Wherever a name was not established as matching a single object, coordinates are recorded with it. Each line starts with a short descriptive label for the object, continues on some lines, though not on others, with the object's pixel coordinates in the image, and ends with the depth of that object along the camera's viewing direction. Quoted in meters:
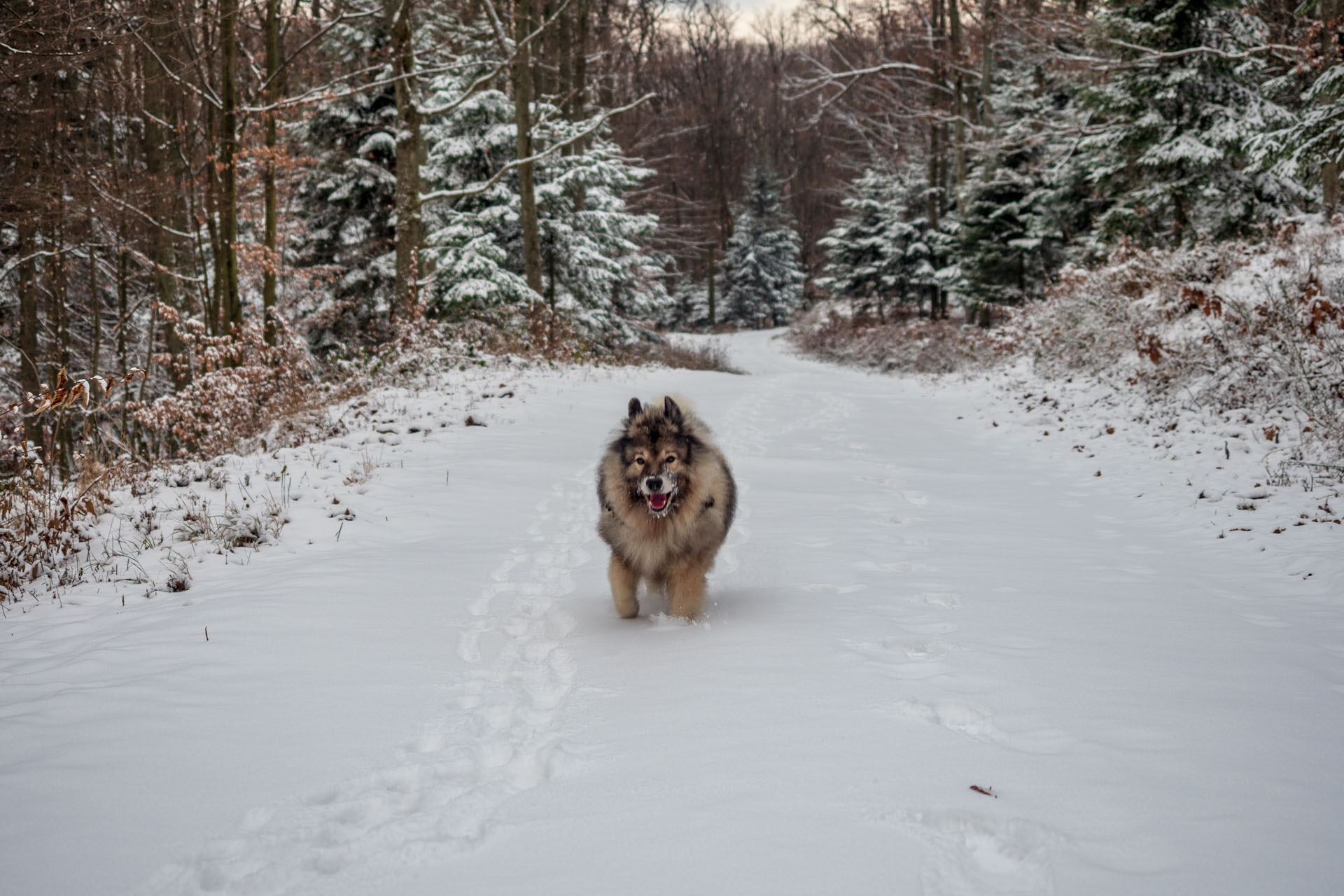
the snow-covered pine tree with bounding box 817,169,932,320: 30.31
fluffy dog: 4.23
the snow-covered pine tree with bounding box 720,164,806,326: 46.62
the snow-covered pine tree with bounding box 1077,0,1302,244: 13.52
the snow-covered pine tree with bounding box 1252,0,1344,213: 8.99
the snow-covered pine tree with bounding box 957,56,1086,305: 20.53
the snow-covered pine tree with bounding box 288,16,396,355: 16.39
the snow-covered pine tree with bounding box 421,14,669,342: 15.77
